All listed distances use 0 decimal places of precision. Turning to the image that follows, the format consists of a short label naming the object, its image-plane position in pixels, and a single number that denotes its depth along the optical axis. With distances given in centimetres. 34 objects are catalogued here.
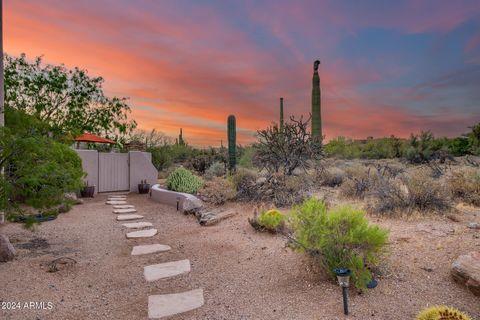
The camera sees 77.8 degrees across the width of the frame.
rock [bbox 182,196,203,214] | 737
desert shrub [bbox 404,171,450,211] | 529
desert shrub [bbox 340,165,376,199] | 698
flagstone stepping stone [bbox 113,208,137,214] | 791
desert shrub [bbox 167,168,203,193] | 928
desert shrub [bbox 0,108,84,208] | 339
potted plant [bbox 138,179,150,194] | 1206
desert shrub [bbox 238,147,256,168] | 1347
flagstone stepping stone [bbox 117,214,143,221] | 705
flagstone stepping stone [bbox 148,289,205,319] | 273
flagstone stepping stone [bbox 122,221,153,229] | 625
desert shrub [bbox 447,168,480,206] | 616
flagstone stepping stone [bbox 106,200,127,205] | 943
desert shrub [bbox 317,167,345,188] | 931
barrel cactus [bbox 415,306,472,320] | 205
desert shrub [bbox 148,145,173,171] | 1767
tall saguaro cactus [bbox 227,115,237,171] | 1131
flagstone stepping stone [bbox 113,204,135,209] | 856
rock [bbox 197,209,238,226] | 615
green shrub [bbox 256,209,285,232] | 486
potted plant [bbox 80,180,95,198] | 1052
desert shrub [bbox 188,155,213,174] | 1516
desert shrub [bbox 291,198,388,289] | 298
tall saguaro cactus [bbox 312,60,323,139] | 1505
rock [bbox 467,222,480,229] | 422
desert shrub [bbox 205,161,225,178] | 1209
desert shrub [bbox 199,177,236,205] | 762
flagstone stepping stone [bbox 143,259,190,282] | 360
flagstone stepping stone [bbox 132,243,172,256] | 451
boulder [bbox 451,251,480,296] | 266
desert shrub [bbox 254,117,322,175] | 875
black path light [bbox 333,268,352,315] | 249
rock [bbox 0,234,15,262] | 400
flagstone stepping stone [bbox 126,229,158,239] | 546
